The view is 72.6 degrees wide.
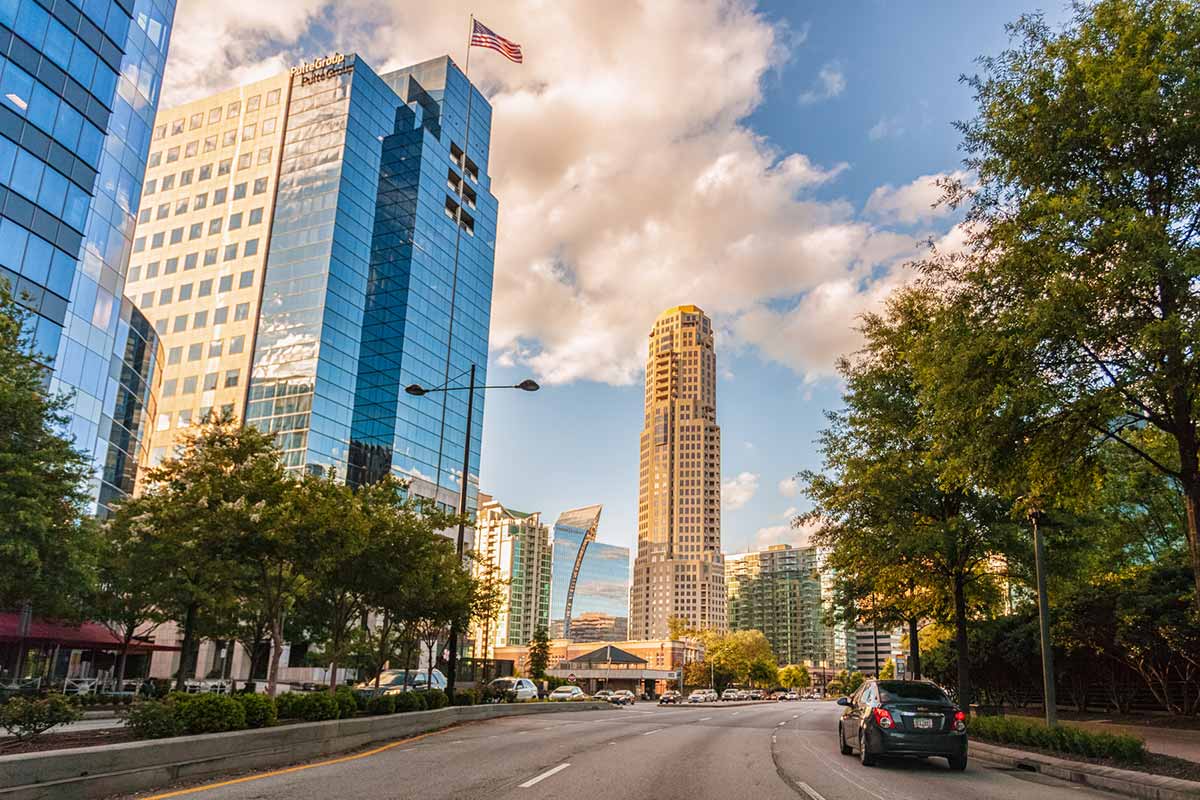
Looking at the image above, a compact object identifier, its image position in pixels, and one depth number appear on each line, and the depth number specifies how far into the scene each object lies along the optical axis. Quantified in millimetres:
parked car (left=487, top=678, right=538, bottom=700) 42750
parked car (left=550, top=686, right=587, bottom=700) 49031
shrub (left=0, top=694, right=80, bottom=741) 10680
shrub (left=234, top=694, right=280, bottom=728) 13430
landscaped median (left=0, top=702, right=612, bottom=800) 8281
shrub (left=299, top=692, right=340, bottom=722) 15938
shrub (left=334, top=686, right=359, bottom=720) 17734
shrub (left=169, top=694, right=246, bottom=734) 11883
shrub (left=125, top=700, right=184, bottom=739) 11328
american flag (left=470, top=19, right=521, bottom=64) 65312
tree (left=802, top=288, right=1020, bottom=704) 22719
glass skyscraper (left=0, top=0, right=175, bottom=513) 39031
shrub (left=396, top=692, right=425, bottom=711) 22188
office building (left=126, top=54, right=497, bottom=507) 82062
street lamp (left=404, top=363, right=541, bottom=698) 24703
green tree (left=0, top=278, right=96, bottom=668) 21641
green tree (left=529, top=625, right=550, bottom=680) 94219
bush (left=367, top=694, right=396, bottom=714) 19969
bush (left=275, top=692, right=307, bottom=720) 15320
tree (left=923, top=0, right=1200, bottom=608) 12945
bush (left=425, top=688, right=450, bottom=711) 24647
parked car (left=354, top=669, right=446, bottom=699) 36297
